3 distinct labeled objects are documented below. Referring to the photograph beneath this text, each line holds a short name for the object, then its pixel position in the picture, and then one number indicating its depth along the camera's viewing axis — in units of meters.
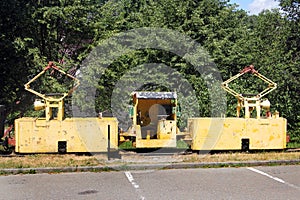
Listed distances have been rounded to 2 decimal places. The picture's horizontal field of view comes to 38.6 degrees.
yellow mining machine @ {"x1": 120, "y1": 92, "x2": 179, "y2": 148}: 12.45
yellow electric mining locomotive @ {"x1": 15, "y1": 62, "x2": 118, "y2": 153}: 11.63
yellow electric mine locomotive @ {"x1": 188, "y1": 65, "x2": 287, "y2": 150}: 12.16
